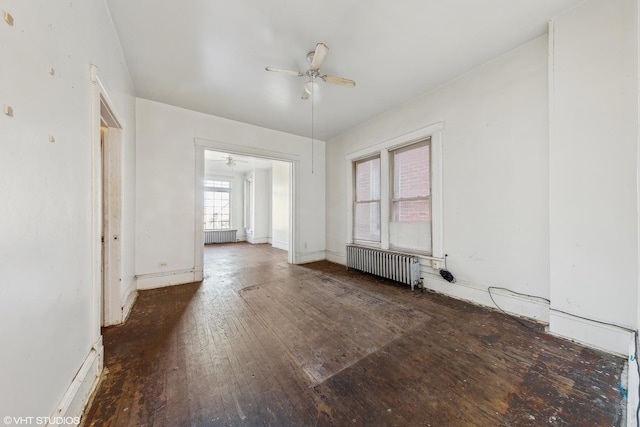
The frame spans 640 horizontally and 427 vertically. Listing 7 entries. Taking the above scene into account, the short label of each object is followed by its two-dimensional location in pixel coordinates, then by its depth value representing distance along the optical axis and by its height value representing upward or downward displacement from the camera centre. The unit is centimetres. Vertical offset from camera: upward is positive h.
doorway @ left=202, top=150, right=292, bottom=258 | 734 +51
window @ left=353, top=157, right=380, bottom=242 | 436 +26
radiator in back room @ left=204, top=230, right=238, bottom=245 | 831 -83
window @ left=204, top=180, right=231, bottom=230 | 861 +36
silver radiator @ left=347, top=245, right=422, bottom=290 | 338 -84
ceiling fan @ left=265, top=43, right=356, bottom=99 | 219 +158
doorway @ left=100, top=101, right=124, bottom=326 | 231 -6
